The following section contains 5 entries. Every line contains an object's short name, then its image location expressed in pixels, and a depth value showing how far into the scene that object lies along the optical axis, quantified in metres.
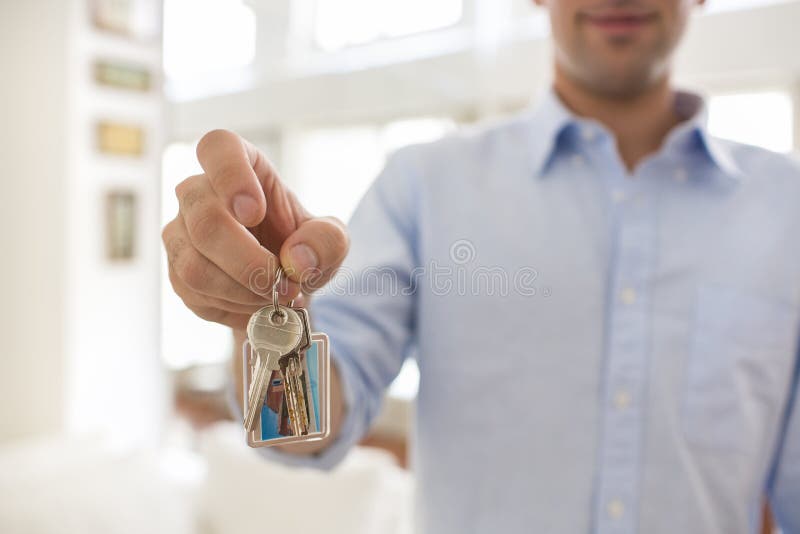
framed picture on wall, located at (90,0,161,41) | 1.60
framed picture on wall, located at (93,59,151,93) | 1.29
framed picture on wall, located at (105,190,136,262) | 1.79
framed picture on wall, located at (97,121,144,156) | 1.69
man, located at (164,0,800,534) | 0.53
